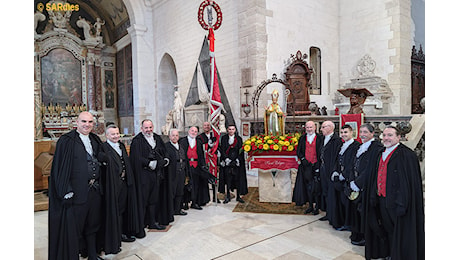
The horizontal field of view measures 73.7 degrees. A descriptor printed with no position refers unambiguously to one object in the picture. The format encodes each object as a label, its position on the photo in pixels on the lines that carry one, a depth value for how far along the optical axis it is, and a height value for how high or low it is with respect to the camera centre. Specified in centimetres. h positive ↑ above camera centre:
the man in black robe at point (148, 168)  480 -68
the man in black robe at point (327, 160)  491 -61
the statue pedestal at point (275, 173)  627 -106
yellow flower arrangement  624 -41
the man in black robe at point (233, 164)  655 -85
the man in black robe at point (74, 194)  340 -78
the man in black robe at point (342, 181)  448 -89
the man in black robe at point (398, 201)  324 -86
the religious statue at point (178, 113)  1336 +51
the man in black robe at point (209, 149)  659 -54
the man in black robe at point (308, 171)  562 -91
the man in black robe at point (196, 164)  611 -80
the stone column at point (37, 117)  1132 +36
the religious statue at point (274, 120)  736 +8
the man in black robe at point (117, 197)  387 -97
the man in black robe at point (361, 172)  380 -65
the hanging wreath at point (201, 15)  678 +245
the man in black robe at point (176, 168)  535 -78
